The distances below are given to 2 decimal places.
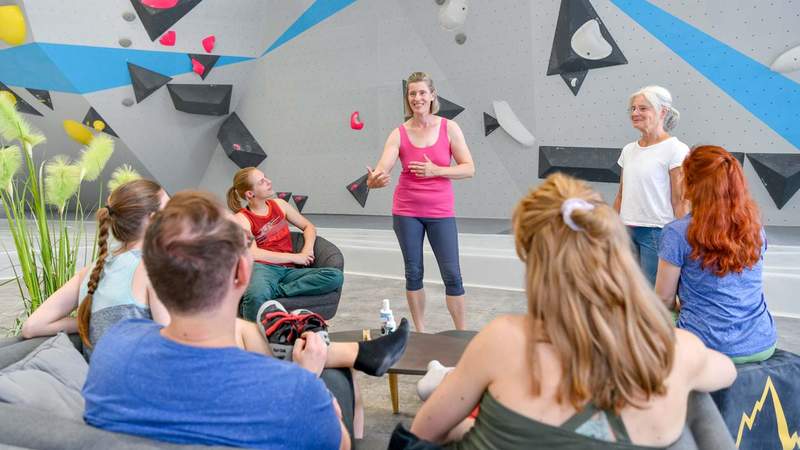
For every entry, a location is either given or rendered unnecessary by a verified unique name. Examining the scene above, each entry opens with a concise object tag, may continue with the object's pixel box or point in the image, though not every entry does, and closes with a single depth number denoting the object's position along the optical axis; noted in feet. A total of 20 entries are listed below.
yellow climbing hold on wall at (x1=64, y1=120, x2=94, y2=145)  26.07
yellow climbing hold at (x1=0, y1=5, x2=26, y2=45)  21.94
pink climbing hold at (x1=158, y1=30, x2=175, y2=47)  24.38
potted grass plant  7.87
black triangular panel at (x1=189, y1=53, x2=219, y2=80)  25.44
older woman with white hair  9.46
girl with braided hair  6.25
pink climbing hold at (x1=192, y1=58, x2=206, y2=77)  25.51
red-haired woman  6.09
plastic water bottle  8.11
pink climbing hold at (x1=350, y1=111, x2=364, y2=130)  25.34
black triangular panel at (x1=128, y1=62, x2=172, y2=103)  24.61
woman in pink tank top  10.32
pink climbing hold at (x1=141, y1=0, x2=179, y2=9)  23.67
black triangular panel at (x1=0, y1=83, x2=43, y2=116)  26.18
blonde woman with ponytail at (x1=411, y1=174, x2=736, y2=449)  3.39
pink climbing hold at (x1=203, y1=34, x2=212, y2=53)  25.34
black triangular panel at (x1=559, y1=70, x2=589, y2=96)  20.24
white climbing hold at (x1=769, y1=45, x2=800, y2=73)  17.08
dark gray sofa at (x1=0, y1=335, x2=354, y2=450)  3.68
